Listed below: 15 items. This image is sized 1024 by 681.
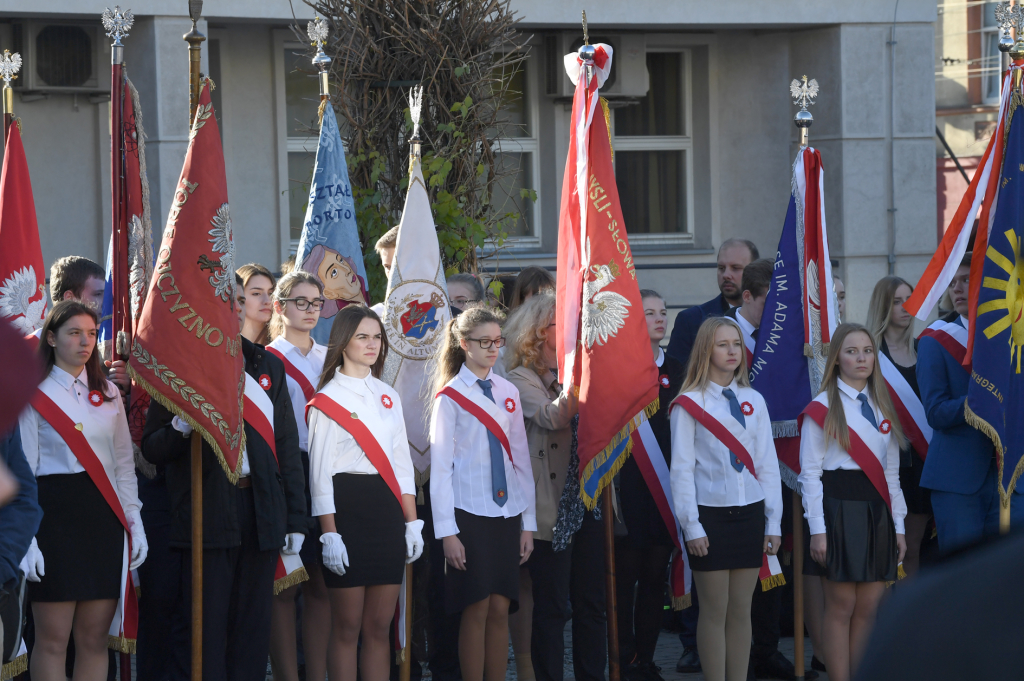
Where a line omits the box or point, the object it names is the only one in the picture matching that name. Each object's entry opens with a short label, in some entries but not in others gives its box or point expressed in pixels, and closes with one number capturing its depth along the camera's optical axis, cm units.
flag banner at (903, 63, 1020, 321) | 1115
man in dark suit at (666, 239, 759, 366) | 1291
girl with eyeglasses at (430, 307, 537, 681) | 969
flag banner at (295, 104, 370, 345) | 1184
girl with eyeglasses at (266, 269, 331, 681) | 979
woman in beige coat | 1027
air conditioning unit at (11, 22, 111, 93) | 1852
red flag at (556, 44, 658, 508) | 1007
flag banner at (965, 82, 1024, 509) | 1046
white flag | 1096
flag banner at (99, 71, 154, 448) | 993
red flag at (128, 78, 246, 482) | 876
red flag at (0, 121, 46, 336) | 1159
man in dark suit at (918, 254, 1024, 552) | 1066
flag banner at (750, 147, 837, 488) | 1144
